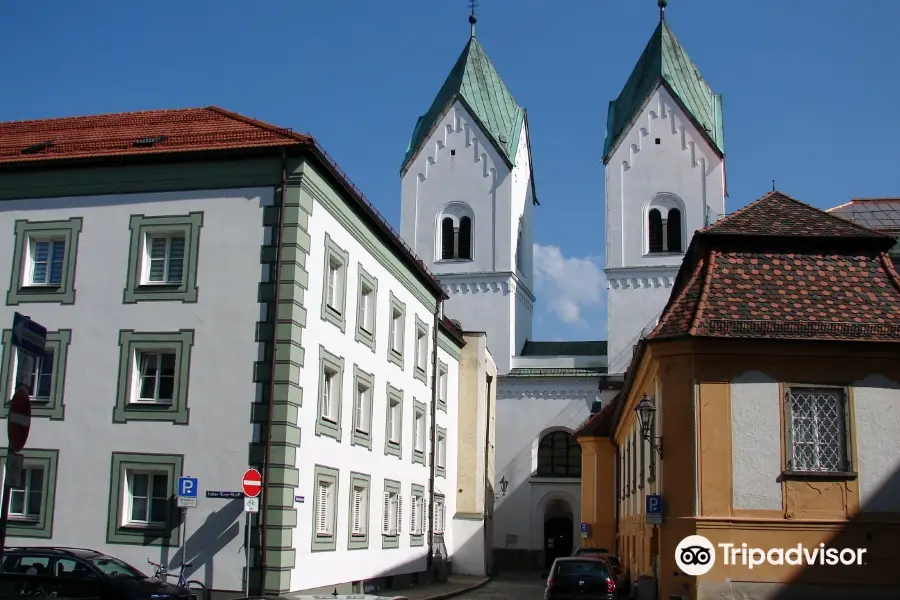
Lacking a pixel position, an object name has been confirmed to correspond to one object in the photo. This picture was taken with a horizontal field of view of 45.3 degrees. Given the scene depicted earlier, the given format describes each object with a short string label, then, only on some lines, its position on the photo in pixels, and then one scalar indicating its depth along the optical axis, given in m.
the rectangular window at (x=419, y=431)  36.09
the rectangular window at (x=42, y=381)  24.28
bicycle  22.03
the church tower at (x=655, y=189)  58.44
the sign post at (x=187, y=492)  21.77
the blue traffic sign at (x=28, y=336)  10.82
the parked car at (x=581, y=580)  22.91
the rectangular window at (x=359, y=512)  27.92
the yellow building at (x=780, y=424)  18.92
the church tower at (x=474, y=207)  60.06
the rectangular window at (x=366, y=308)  28.83
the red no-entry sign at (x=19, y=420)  10.57
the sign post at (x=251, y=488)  21.20
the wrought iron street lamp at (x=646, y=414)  20.80
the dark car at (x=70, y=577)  17.19
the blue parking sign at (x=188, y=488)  21.83
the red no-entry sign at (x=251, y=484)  21.20
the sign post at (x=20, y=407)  10.61
